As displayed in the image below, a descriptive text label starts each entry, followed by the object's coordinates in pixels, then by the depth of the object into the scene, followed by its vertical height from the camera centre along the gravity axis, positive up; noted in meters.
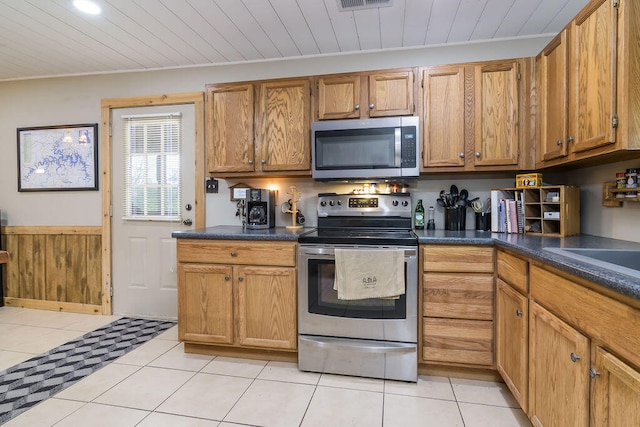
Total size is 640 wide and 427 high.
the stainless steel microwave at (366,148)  2.29 +0.44
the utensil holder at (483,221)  2.41 -0.10
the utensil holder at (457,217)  2.48 -0.07
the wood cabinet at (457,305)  1.95 -0.60
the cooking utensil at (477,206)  2.50 +0.01
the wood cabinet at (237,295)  2.19 -0.61
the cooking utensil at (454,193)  2.53 +0.12
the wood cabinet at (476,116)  2.19 +0.64
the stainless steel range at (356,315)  1.99 -0.69
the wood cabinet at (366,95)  2.33 +0.85
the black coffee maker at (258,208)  2.67 +0.00
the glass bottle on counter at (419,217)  2.58 -0.07
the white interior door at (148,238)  3.04 -0.29
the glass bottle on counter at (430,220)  2.58 -0.10
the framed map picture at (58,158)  3.23 +0.53
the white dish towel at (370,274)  1.96 -0.41
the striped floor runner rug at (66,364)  1.84 -1.07
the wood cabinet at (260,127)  2.50 +0.65
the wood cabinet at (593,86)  1.32 +0.59
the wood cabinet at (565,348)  0.91 -0.51
